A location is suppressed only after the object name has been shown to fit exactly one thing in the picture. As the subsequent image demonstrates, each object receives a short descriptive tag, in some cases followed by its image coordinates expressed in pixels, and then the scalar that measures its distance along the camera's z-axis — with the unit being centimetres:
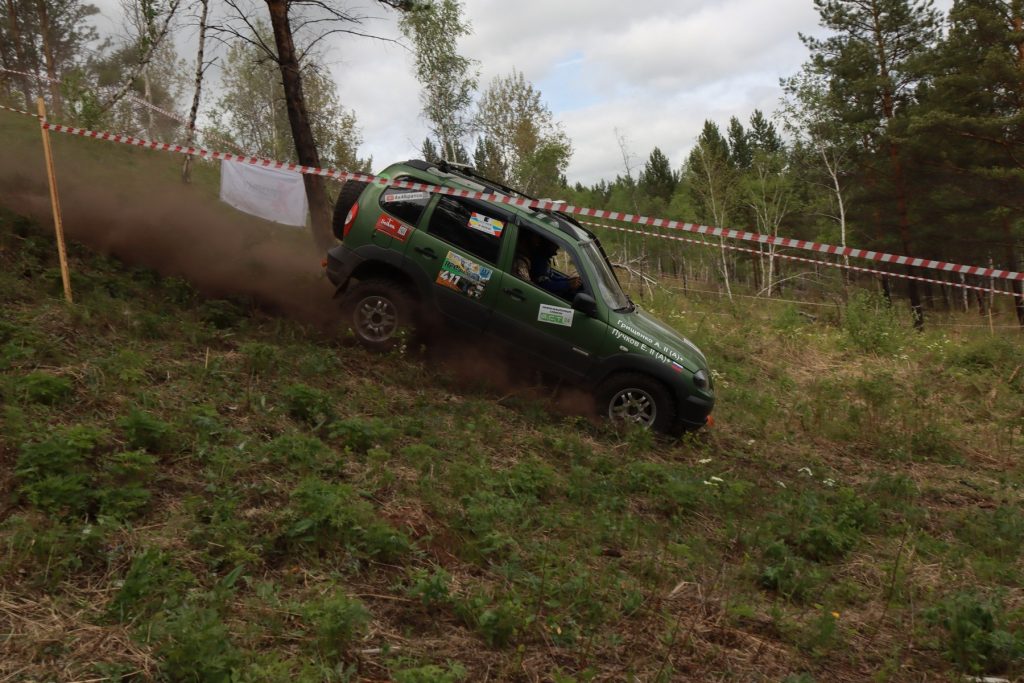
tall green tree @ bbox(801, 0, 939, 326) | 2542
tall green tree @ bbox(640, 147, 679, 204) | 6744
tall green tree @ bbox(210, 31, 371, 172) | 3491
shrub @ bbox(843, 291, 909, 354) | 1473
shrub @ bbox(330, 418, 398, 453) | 572
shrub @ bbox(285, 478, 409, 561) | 417
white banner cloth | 994
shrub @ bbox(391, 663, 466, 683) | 304
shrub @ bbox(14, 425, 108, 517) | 399
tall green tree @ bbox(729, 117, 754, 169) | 6059
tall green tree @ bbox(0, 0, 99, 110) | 2450
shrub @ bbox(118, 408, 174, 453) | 486
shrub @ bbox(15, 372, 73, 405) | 514
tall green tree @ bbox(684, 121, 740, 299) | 4041
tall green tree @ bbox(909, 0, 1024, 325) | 2177
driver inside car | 786
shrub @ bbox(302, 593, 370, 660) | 328
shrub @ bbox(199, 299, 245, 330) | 802
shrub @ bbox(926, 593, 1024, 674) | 371
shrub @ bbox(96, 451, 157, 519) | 411
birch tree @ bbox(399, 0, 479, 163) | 2772
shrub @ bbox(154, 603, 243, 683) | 289
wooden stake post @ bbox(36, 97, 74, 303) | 721
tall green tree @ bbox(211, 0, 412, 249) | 1065
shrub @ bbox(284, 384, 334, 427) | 608
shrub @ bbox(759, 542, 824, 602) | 457
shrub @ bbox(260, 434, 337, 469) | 507
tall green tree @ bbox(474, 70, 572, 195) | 3102
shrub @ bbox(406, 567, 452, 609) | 381
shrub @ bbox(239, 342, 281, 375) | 689
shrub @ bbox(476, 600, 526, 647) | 357
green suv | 768
